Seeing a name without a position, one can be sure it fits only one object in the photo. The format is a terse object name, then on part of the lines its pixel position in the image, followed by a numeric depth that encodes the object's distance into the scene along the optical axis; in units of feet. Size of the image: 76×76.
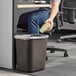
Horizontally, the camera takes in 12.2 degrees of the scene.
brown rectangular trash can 16.85
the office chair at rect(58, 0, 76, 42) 24.83
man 18.03
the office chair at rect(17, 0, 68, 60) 19.12
